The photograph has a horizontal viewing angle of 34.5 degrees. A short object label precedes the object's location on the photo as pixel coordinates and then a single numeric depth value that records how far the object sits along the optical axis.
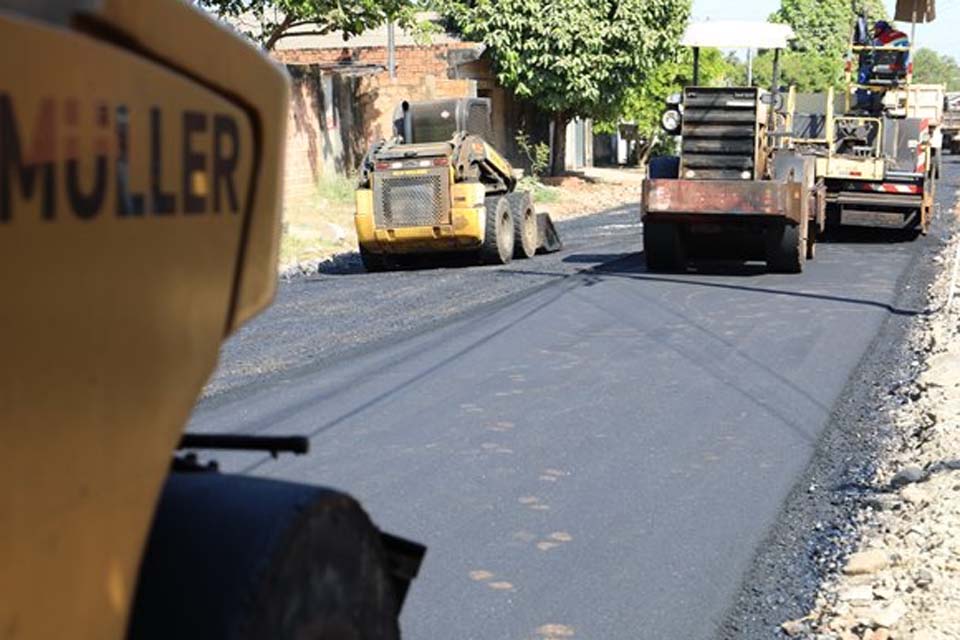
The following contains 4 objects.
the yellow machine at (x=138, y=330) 1.94
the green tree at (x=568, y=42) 38.34
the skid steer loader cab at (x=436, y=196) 20.92
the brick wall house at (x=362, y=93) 30.55
